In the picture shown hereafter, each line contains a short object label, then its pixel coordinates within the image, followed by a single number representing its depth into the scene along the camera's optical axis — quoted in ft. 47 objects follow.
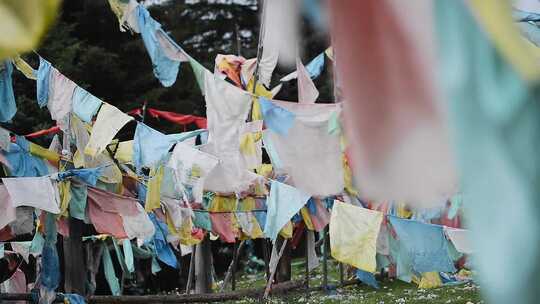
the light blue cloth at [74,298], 57.11
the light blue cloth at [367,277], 87.71
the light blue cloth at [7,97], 49.16
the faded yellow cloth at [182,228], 65.16
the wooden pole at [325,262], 87.54
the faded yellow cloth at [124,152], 66.28
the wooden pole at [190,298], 69.67
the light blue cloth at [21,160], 53.01
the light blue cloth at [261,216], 79.64
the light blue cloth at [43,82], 55.11
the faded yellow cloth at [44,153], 55.26
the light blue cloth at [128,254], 89.56
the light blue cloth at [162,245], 69.67
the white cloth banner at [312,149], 37.68
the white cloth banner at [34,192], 48.19
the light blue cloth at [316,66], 77.97
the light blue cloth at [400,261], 66.03
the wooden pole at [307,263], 88.28
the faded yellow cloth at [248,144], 59.22
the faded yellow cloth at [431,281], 81.50
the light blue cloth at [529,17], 34.42
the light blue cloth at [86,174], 53.88
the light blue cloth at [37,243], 59.98
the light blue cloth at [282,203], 57.21
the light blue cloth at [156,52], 52.90
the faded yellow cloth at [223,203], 74.59
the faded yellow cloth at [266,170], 74.12
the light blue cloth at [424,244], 59.57
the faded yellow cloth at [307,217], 74.49
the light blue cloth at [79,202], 55.36
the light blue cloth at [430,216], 78.73
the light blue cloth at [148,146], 57.72
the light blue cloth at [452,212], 79.61
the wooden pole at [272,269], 79.25
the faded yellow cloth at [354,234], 56.54
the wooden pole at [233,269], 85.98
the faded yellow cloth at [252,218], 76.59
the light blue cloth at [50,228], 55.62
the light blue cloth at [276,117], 46.09
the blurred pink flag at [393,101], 7.58
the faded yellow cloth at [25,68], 54.54
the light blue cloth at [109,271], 93.88
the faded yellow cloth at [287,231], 77.87
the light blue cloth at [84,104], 55.36
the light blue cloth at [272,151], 47.68
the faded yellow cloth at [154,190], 58.23
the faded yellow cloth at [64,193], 53.55
